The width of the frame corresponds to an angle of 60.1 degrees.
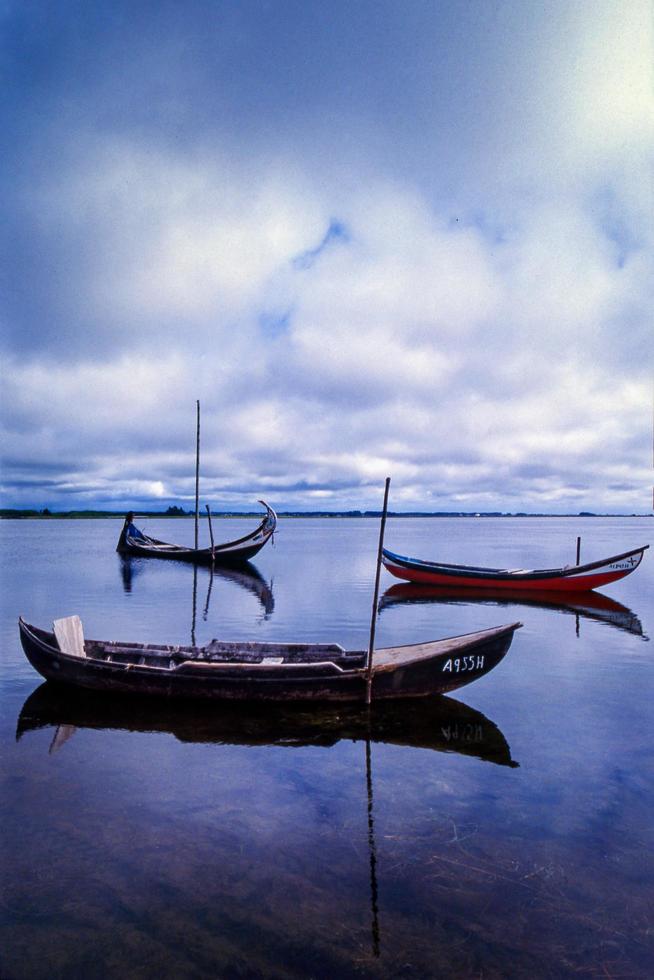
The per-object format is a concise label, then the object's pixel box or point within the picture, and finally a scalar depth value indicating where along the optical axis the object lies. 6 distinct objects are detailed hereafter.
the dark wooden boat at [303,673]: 10.66
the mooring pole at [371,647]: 10.63
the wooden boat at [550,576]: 28.55
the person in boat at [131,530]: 49.66
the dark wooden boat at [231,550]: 41.41
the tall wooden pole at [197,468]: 42.13
